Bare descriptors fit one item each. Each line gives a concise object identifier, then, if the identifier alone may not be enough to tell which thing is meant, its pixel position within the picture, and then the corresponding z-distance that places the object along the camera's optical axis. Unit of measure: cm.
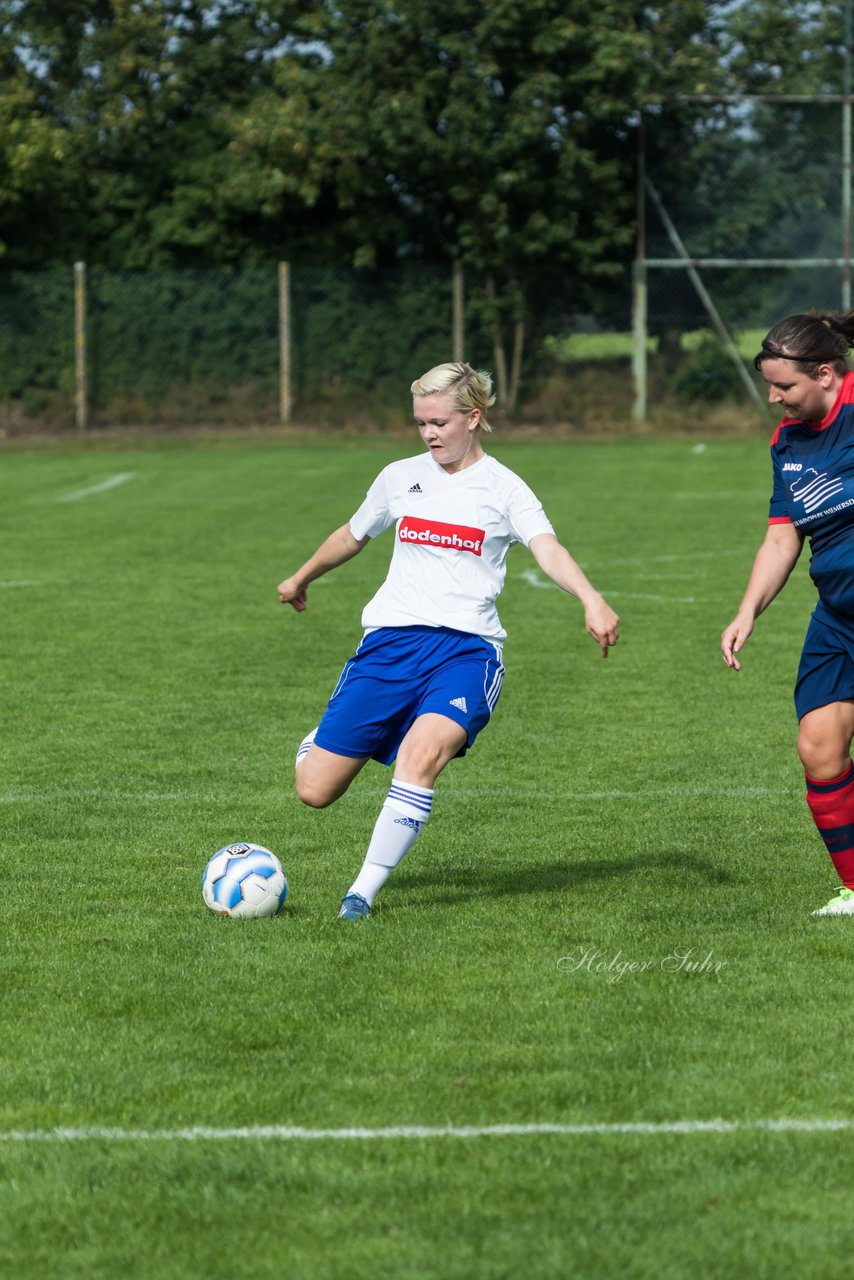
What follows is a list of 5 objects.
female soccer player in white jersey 1198
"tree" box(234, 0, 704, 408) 6437
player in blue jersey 1154
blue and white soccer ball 1214
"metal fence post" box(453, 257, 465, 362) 6656
